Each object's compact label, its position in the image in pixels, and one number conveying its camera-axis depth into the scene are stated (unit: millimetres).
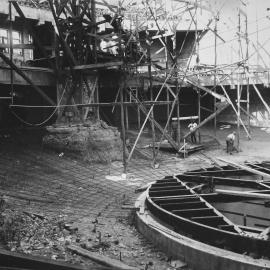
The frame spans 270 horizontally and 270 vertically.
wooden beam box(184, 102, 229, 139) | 19731
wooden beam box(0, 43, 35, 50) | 14234
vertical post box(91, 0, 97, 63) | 15477
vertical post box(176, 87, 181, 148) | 17844
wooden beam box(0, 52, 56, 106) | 13773
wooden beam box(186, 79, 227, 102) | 19994
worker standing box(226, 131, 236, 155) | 18234
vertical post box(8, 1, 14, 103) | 14103
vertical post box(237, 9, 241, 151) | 19141
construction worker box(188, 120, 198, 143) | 20159
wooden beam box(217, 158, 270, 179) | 8277
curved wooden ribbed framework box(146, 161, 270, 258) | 6867
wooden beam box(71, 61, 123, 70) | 14038
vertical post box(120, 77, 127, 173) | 13567
